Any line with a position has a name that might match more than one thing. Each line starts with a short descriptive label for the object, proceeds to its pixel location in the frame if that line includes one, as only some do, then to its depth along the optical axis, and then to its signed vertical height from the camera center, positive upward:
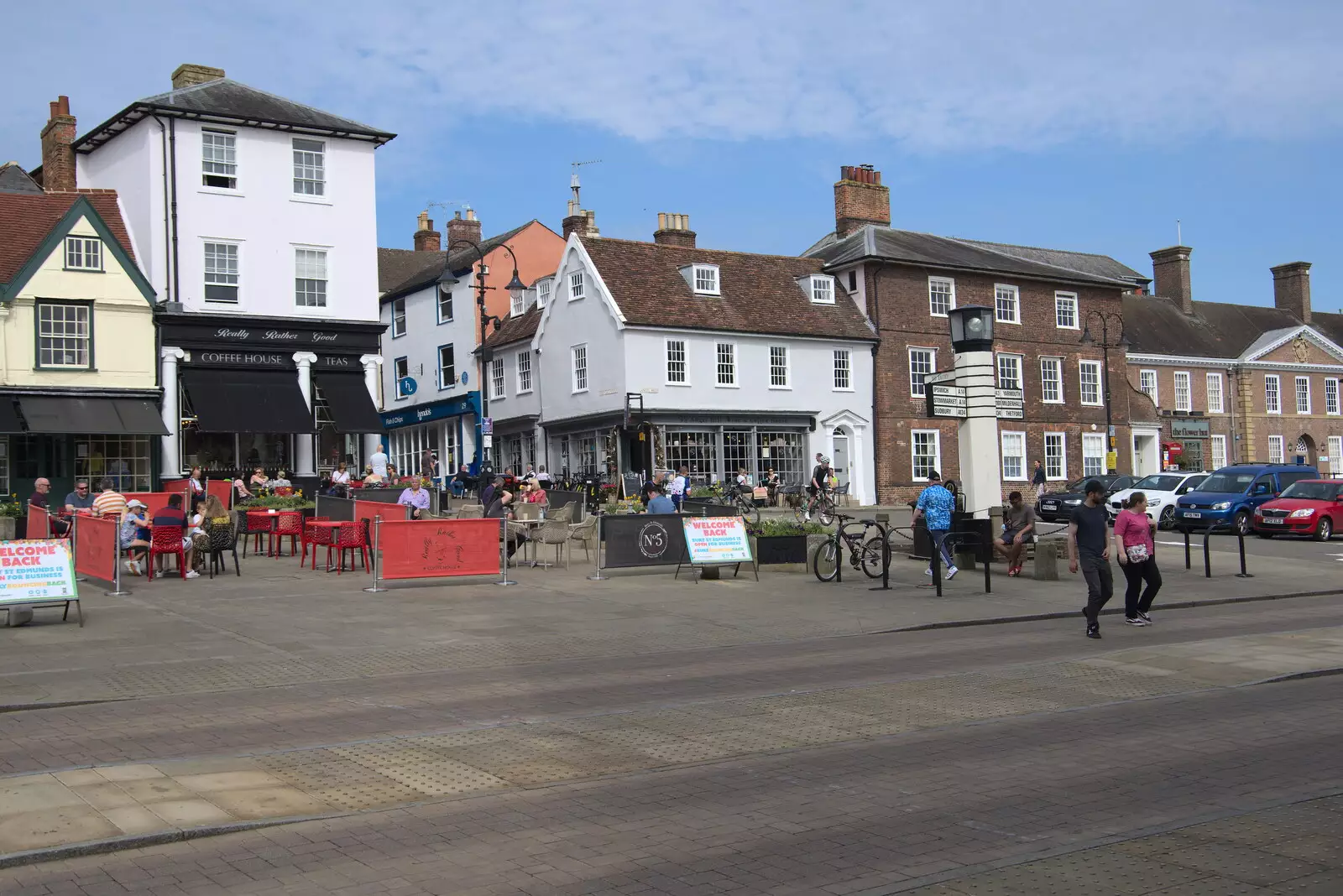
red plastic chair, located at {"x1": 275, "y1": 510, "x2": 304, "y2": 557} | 23.86 -0.33
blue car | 32.75 -0.55
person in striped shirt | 20.72 +0.15
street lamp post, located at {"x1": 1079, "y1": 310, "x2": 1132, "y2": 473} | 48.65 +5.61
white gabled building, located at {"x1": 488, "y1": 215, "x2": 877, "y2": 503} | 42.03 +4.50
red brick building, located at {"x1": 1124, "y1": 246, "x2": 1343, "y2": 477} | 61.28 +5.05
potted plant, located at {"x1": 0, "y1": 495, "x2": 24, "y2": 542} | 24.11 -0.02
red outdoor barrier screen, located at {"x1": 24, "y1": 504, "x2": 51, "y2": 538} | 21.64 -0.15
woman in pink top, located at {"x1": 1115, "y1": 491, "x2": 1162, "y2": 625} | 15.52 -0.96
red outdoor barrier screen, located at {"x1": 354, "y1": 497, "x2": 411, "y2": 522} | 23.08 -0.14
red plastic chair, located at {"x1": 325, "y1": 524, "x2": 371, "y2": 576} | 20.94 -0.57
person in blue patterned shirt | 20.42 -0.42
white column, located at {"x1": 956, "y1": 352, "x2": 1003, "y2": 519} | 23.14 +0.89
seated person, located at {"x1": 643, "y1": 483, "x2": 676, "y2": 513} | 22.77 -0.20
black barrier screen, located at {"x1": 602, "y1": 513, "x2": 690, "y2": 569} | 20.67 -0.76
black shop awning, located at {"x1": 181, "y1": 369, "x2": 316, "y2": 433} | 34.09 +3.00
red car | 31.14 -0.98
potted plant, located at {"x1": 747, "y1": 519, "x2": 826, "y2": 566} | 21.81 -0.93
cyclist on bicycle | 36.00 +0.17
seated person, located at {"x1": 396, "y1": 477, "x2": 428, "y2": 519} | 24.77 +0.04
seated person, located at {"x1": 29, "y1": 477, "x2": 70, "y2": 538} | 20.78 +0.22
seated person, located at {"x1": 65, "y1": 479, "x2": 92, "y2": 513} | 21.66 +0.26
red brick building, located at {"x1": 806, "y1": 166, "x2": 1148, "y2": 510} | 47.28 +5.94
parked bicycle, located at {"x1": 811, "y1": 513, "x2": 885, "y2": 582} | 20.92 -1.12
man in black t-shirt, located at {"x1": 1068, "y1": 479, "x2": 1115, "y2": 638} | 14.78 -0.84
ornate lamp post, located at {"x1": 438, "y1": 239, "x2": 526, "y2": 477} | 32.27 +4.39
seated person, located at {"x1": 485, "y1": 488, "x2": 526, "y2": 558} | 22.19 -0.20
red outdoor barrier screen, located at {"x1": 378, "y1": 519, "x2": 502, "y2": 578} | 18.98 -0.71
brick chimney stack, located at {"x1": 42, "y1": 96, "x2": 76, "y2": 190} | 38.44 +11.23
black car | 37.28 -0.62
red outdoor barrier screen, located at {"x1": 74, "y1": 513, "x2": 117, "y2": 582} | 18.25 -0.51
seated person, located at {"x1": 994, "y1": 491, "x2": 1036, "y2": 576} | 21.81 -0.90
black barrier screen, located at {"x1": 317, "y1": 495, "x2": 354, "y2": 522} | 23.59 -0.06
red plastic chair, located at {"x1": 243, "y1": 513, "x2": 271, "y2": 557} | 24.77 -0.33
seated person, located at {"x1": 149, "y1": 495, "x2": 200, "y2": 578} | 19.72 -0.13
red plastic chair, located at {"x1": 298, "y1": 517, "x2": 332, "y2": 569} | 21.42 -0.54
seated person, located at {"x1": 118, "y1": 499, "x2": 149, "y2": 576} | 20.28 -0.42
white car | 34.97 -0.43
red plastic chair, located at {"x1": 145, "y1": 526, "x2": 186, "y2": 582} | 19.56 -0.49
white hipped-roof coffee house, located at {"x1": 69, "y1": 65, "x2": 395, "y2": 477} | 34.34 +7.04
